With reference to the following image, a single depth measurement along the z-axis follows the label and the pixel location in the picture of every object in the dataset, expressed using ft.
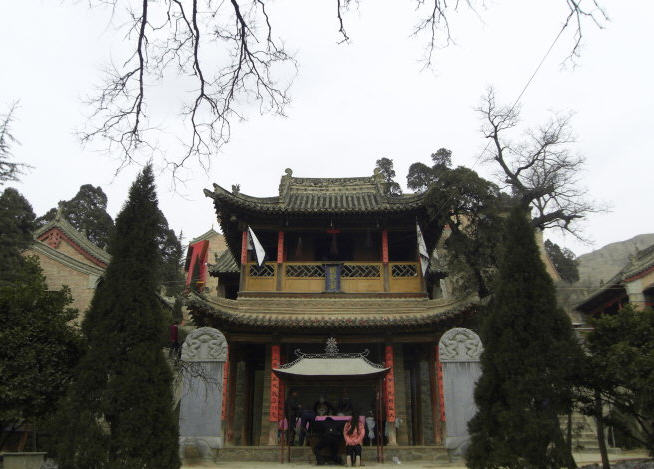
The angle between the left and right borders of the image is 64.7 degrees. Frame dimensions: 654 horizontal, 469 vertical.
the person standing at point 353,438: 33.37
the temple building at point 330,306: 42.37
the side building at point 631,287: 61.31
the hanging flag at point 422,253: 46.09
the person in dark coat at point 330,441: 34.06
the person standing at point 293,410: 35.88
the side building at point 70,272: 64.90
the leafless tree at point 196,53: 13.48
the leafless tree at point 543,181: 61.98
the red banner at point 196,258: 81.87
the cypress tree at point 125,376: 19.35
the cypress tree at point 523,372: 19.65
